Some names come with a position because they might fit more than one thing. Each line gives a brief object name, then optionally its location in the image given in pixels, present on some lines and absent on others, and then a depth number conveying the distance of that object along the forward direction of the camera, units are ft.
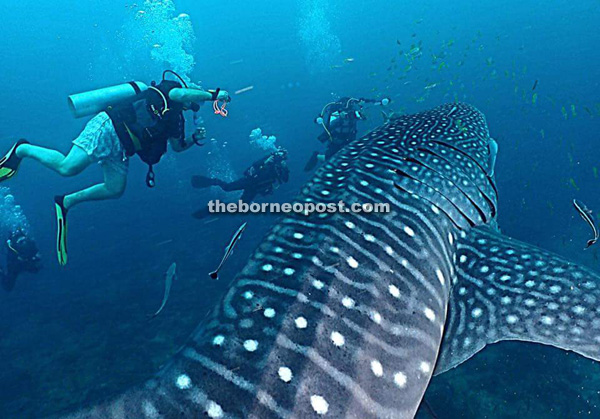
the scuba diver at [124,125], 21.35
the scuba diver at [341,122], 40.70
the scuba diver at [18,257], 41.47
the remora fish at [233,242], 11.19
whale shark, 6.49
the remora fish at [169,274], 26.76
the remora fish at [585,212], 13.71
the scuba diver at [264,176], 38.70
